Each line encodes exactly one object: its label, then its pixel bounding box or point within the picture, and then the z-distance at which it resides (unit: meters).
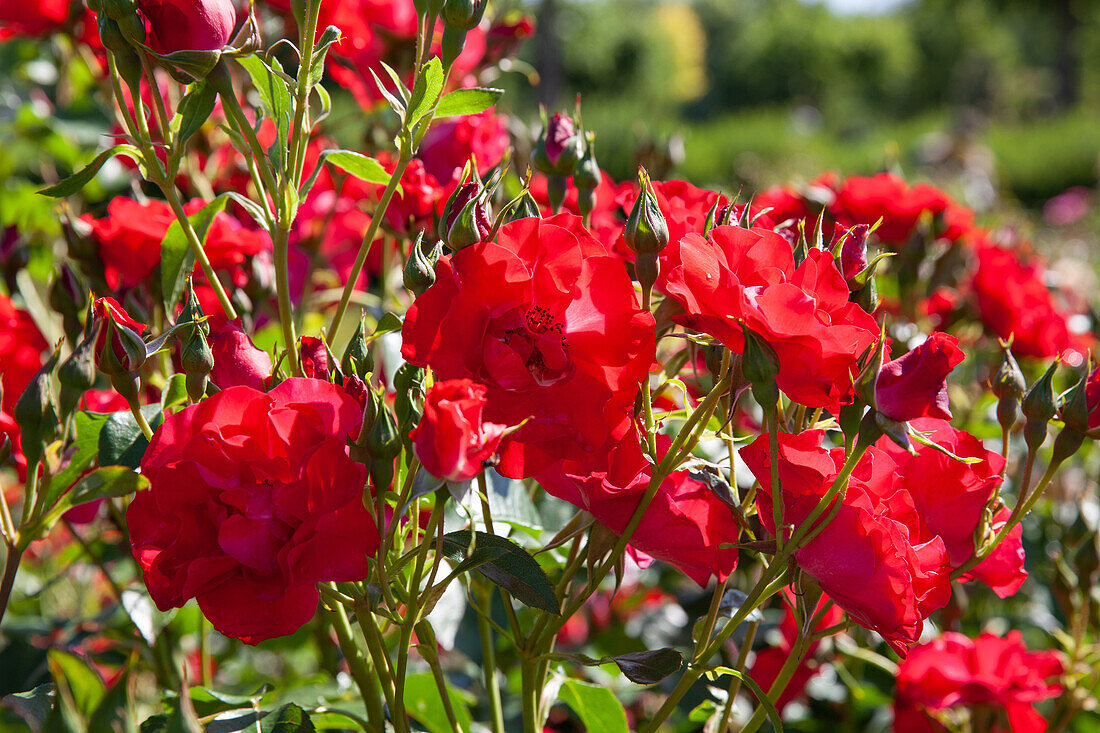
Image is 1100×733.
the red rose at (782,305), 0.44
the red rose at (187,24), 0.51
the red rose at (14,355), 0.69
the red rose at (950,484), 0.54
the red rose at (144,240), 0.75
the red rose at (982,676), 0.81
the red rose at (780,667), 0.88
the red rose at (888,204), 1.00
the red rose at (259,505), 0.44
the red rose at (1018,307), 1.10
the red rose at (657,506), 0.48
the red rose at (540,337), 0.45
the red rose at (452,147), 0.76
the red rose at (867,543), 0.46
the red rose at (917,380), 0.45
